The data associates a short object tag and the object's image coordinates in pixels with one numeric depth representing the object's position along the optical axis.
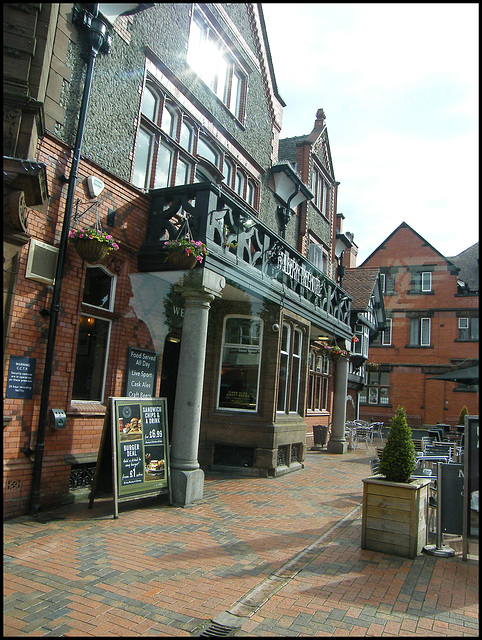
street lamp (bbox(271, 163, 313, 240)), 14.06
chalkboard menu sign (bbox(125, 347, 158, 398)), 8.36
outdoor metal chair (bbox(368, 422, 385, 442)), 21.14
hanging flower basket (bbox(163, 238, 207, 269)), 7.47
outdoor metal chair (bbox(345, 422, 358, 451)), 18.25
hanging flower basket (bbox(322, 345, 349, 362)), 15.96
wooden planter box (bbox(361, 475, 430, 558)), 5.82
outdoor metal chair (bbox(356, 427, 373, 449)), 19.45
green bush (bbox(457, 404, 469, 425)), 17.15
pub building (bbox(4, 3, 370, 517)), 6.47
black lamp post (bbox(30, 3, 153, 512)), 6.64
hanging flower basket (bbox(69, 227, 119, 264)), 6.98
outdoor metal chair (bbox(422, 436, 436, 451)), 12.97
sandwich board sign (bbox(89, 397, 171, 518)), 6.80
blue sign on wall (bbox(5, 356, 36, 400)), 6.43
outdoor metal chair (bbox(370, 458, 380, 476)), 7.30
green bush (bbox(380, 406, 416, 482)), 6.20
